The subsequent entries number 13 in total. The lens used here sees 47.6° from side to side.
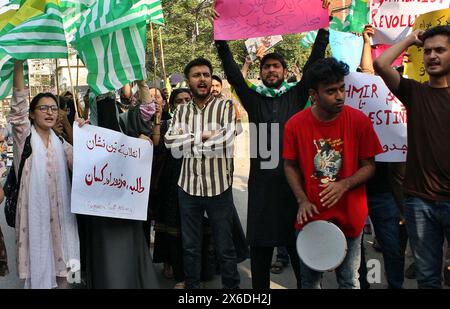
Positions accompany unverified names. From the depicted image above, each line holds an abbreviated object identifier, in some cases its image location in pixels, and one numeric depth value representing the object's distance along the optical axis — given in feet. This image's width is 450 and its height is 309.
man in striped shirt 13.30
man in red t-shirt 10.12
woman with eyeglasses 12.80
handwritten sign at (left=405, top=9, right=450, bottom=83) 12.13
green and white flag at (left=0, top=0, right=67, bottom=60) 12.82
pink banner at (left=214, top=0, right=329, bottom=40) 13.16
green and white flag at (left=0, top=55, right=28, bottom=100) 13.98
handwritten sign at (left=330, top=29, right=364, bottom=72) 15.93
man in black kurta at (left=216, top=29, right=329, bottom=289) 12.22
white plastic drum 9.87
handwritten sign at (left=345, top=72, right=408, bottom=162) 12.79
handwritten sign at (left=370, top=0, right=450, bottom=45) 13.74
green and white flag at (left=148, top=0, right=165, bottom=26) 13.91
